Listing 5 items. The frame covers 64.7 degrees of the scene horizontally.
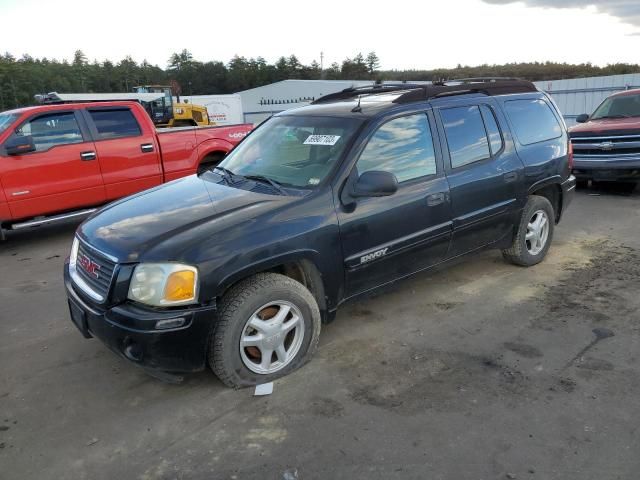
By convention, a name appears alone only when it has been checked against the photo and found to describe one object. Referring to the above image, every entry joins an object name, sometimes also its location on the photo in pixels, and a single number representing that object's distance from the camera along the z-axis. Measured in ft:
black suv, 9.78
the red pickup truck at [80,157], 21.77
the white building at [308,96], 60.29
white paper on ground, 10.62
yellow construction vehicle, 84.99
